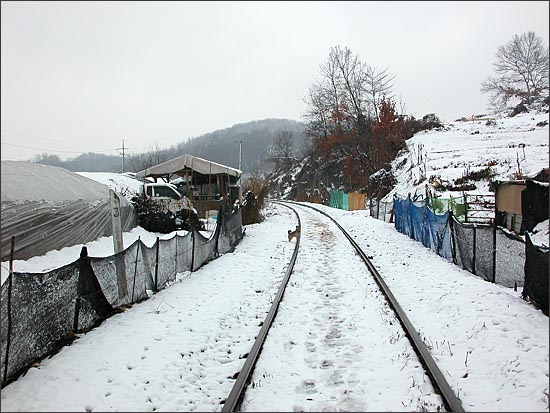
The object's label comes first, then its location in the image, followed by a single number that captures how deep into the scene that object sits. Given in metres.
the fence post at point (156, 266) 8.29
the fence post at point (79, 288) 5.66
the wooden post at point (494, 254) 8.56
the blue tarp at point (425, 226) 11.89
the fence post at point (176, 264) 9.37
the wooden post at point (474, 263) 9.65
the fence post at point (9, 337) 4.26
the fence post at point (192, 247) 10.33
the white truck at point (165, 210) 17.38
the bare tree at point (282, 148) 83.03
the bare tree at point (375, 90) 45.12
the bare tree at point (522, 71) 54.25
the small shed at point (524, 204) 15.84
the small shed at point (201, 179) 23.25
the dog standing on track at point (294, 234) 16.12
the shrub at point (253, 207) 23.36
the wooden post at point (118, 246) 6.88
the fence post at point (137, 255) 7.33
